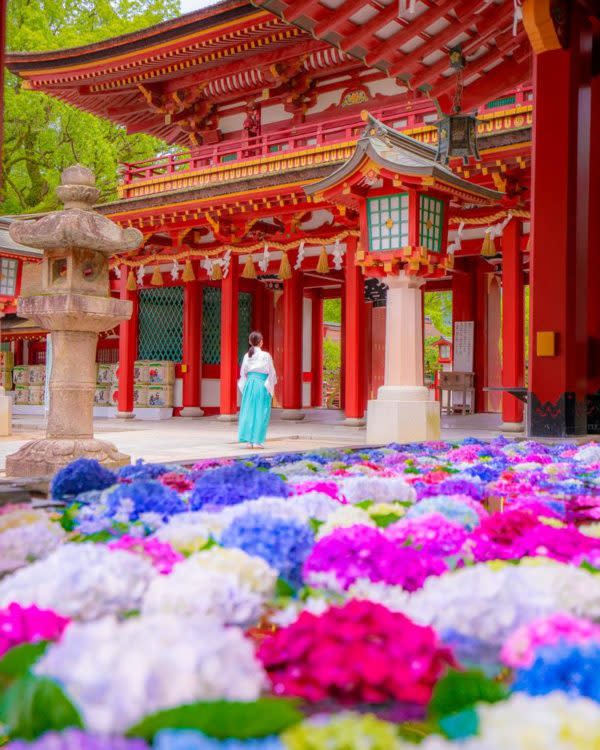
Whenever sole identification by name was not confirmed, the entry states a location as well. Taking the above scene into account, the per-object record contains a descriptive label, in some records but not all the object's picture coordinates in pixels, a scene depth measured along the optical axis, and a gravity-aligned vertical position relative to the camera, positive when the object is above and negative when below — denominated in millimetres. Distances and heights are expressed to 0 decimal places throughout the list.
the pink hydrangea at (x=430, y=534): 2082 -458
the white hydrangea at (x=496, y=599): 1433 -440
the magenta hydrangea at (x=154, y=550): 1875 -467
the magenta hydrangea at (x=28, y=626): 1364 -468
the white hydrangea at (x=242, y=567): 1632 -421
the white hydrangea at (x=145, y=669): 1048 -433
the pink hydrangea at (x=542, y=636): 1289 -450
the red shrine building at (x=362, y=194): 6199 +2648
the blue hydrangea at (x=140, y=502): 2635 -457
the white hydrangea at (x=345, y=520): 2315 -460
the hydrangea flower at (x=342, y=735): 958 -465
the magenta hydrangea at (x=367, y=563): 1804 -458
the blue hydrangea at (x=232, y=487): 2873 -446
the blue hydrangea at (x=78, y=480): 3180 -453
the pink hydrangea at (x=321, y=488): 3034 -472
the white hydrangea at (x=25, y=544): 1973 -468
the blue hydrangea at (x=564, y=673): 1125 -450
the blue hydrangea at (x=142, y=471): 3724 -498
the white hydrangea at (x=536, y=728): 941 -451
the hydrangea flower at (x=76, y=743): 926 -461
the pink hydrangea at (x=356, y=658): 1176 -459
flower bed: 1011 -458
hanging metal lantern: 9180 +3014
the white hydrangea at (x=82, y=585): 1529 -441
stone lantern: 6574 +551
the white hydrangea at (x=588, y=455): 4438 -460
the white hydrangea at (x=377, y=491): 2969 -455
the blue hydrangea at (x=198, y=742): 922 -455
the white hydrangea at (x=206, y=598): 1489 -449
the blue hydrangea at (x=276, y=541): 1908 -430
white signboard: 16719 +751
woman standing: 10180 -200
